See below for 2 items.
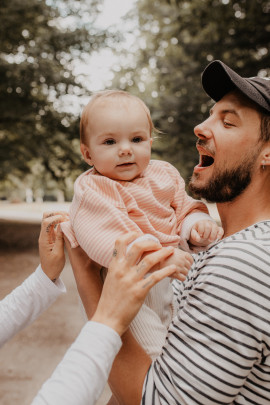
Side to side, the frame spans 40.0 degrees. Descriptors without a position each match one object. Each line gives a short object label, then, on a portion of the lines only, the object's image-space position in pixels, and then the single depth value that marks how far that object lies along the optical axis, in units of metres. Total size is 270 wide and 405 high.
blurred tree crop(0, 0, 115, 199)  8.94
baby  0.48
